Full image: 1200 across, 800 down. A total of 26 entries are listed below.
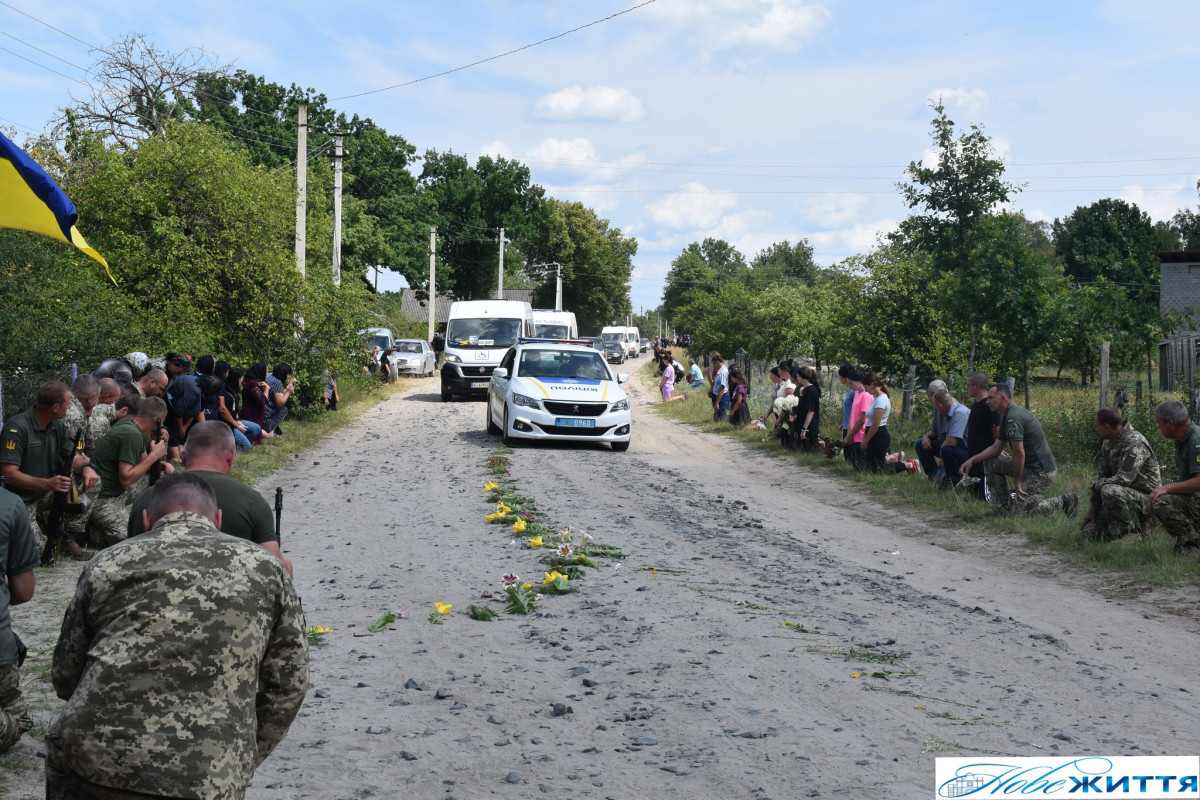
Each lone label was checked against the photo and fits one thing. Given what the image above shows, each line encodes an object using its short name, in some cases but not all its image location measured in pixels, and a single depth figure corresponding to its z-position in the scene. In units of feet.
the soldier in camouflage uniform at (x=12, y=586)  15.57
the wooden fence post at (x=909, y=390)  73.10
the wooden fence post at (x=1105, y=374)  52.49
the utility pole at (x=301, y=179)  82.23
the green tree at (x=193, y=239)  68.03
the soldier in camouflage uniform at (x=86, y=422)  28.11
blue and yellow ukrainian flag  25.68
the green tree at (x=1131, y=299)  54.54
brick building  145.07
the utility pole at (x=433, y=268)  180.14
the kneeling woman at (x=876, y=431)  51.26
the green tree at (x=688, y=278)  401.08
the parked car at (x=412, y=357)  139.64
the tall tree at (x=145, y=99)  114.21
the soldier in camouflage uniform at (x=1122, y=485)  33.06
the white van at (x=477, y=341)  97.76
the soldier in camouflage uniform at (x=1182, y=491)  30.12
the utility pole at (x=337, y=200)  101.45
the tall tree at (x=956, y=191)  102.47
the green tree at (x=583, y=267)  321.93
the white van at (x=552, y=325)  124.77
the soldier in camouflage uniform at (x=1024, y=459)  37.83
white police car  59.72
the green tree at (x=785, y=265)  423.64
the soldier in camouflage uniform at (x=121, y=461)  28.25
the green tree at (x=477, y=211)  244.22
